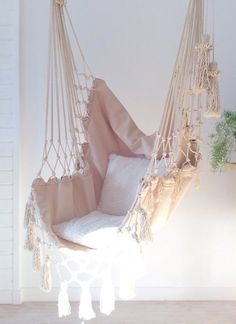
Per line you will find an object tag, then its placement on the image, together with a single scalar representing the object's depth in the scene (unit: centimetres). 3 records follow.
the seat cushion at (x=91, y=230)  173
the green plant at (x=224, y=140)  212
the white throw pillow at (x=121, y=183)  207
